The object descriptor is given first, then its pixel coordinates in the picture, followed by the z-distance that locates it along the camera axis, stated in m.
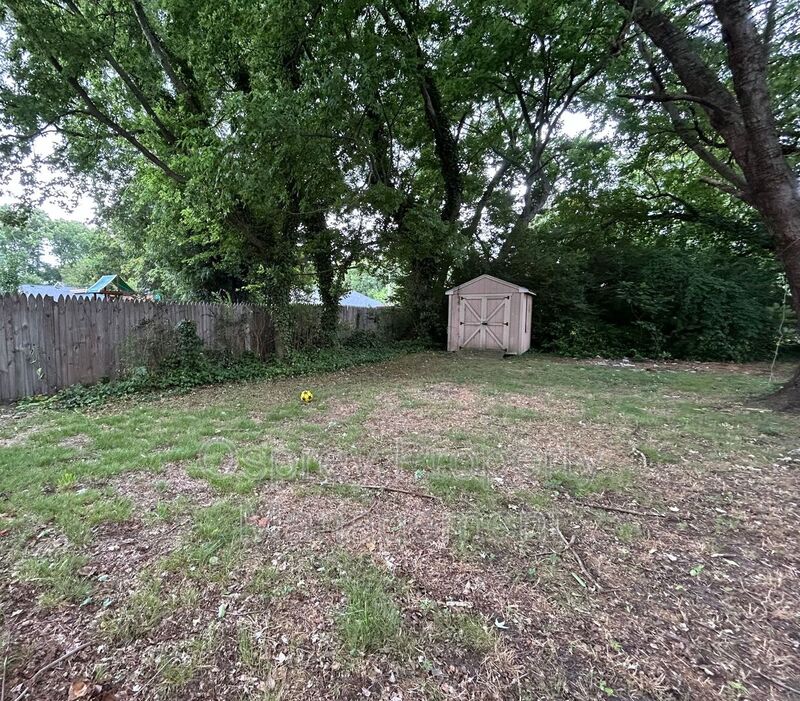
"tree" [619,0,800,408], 4.47
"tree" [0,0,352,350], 5.46
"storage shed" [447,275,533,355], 10.80
